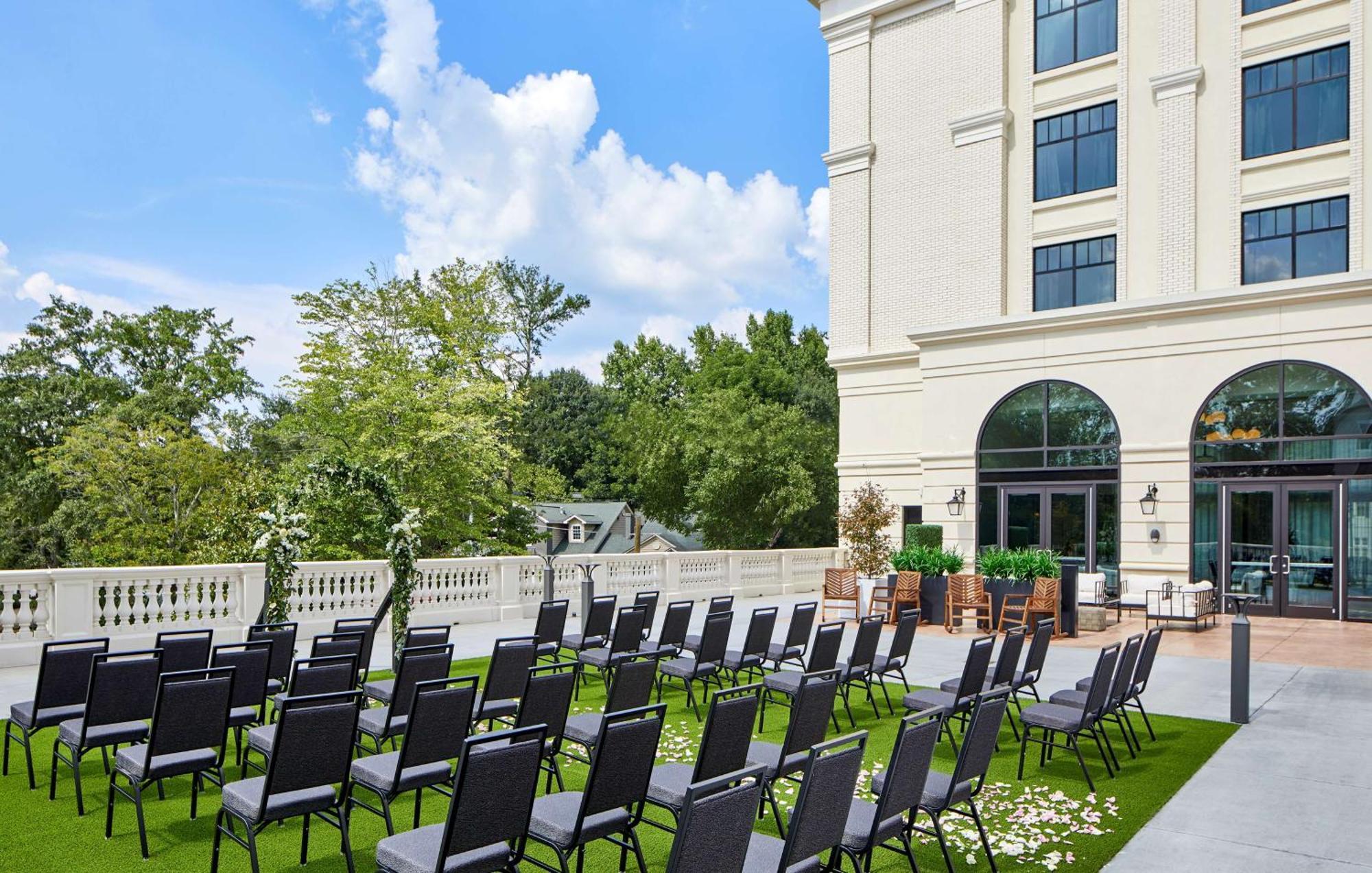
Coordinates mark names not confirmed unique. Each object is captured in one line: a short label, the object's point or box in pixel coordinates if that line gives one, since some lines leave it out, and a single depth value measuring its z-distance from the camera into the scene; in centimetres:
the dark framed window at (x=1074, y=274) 2384
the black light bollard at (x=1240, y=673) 1000
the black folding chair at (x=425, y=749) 568
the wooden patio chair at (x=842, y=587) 2033
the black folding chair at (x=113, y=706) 670
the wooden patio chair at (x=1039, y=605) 1678
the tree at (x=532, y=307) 5219
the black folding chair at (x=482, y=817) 436
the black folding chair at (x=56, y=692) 722
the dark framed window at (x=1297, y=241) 2084
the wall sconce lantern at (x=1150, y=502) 2152
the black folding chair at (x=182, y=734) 595
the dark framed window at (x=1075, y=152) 2398
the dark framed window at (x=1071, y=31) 2408
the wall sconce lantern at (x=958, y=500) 2430
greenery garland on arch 1181
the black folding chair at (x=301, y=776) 520
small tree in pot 2353
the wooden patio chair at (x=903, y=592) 1859
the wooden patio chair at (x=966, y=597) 1769
